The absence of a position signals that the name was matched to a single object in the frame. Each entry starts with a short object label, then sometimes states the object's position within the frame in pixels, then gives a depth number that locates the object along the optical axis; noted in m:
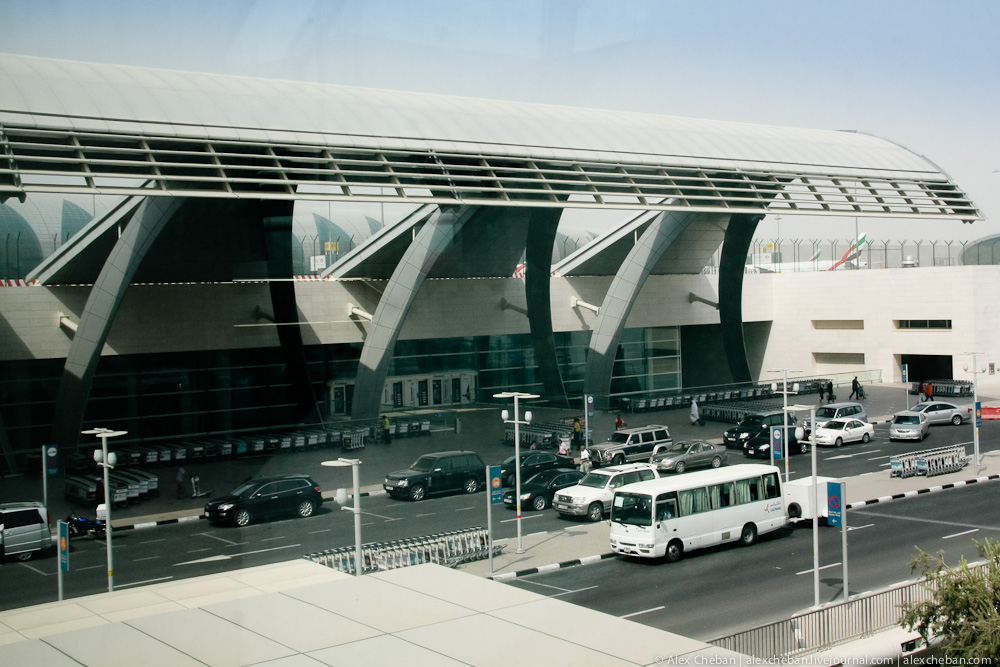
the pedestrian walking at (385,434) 36.91
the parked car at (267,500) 24.81
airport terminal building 27.56
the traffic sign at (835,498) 16.14
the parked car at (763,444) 32.47
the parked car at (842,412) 36.62
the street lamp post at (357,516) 17.14
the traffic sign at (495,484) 19.92
